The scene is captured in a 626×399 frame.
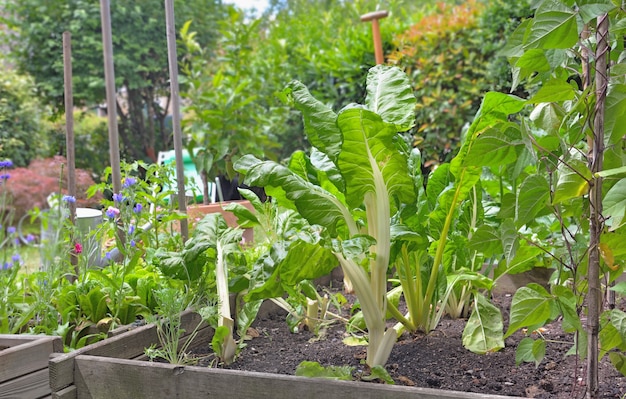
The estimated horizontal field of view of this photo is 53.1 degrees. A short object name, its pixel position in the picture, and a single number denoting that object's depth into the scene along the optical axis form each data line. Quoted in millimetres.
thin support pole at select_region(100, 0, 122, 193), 2156
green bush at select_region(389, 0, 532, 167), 4246
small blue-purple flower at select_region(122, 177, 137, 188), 2027
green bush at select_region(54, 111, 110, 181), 8992
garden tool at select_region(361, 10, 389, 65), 3436
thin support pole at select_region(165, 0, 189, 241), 2238
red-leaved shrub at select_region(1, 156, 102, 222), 7164
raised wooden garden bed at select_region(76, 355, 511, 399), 1235
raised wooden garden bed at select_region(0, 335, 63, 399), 1483
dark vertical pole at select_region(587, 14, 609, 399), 1084
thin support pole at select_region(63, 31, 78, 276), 2188
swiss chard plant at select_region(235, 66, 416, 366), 1472
